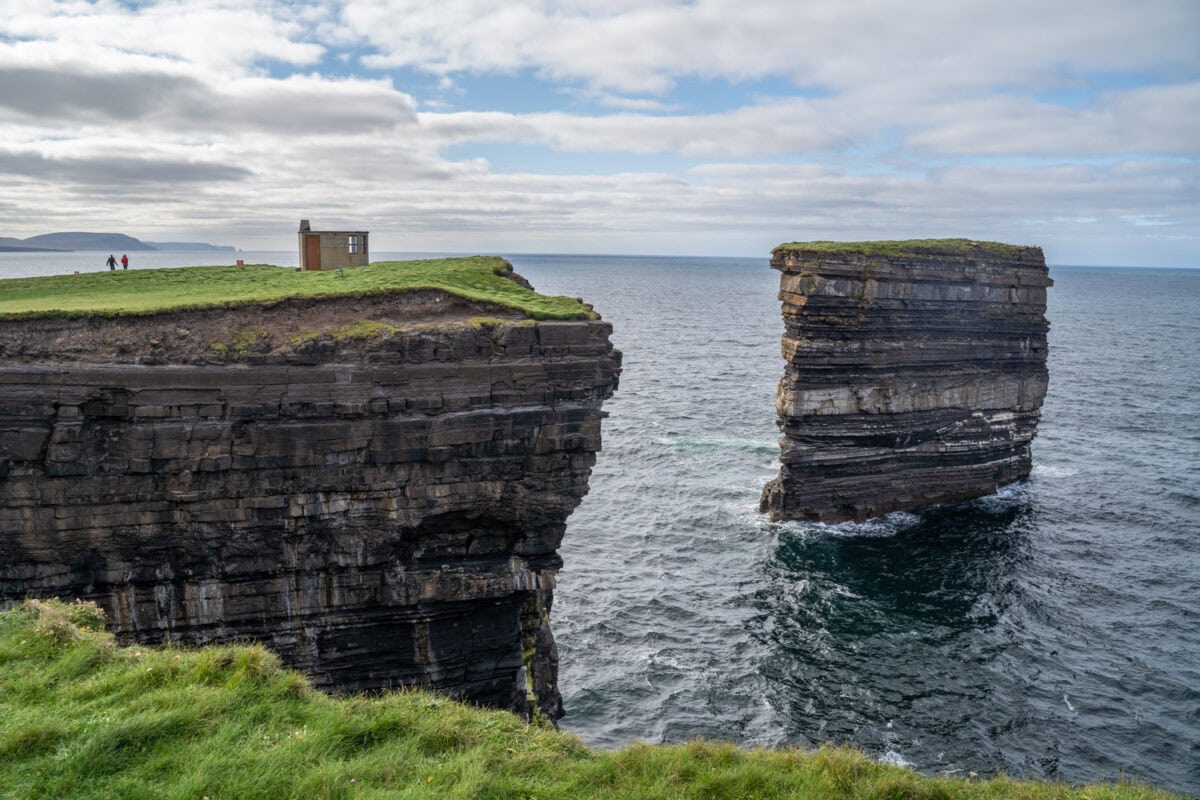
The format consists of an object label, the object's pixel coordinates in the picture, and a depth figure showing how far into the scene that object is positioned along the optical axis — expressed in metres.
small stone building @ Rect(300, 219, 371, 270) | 34.53
